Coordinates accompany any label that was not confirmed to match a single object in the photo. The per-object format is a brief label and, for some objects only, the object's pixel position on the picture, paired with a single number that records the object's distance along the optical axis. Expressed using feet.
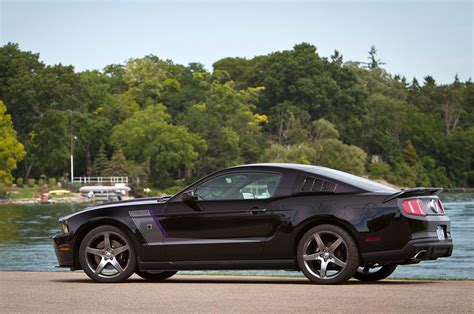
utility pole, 395.96
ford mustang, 42.32
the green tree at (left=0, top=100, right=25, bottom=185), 358.64
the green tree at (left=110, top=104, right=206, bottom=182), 406.00
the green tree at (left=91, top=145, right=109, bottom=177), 410.31
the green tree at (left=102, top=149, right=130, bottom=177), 402.72
